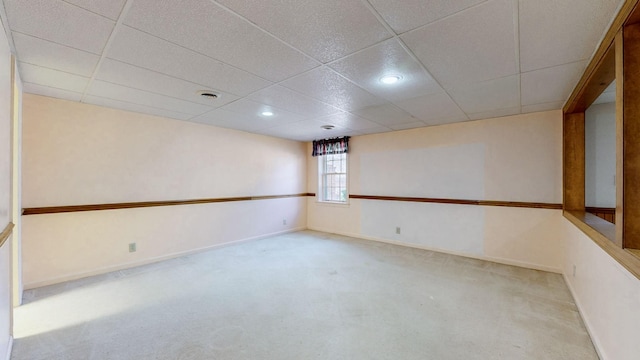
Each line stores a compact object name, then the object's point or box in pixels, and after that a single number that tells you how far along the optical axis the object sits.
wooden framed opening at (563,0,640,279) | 1.40
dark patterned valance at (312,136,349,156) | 5.39
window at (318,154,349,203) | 5.74
